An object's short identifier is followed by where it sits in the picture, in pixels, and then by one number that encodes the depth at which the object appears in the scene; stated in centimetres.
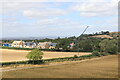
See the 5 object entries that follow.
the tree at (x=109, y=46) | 7744
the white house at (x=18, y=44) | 13635
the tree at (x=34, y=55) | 4130
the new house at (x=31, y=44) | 13173
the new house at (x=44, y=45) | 12016
